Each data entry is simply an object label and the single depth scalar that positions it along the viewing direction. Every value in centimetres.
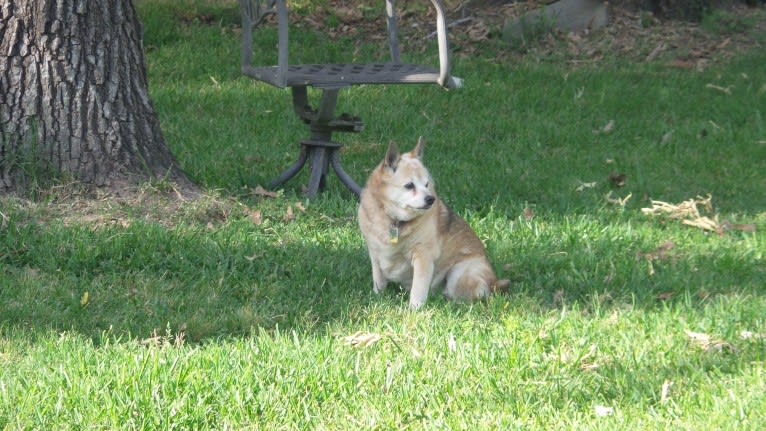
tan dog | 1007
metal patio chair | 1192
